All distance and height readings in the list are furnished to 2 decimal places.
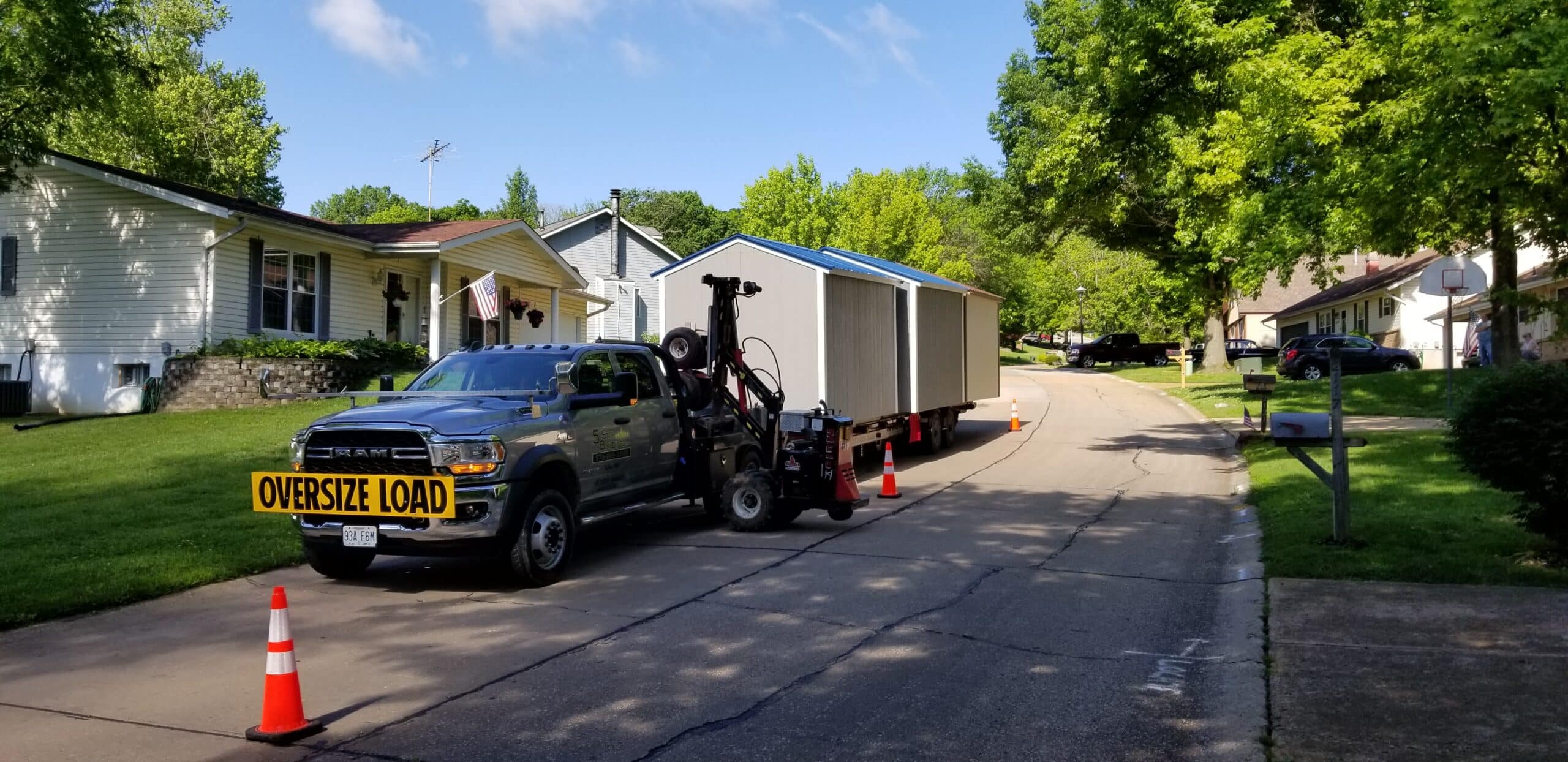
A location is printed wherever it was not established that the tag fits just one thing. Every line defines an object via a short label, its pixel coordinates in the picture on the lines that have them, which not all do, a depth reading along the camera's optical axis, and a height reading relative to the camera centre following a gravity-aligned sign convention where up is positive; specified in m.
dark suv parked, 39.06 +1.46
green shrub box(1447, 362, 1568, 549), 8.02 -0.29
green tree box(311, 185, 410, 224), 120.50 +21.65
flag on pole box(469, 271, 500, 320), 22.47 +2.16
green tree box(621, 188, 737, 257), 91.19 +15.36
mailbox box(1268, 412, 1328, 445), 9.25 -0.23
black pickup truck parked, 57.41 +2.49
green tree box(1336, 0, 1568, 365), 10.16 +2.65
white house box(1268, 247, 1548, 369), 44.88 +4.00
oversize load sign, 7.90 -0.63
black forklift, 11.49 -0.48
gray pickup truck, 8.23 -0.38
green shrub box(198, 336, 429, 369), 22.39 +1.16
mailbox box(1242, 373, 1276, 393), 18.61 +0.28
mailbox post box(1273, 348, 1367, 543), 9.15 -0.31
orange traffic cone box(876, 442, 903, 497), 14.26 -1.02
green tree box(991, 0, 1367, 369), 14.73 +4.12
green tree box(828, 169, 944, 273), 57.78 +9.23
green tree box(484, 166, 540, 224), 105.50 +19.47
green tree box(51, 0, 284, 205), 40.09 +10.48
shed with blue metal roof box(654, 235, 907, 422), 15.74 +1.28
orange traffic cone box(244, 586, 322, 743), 5.26 -1.33
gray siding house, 49.28 +6.35
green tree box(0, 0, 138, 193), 20.72 +6.45
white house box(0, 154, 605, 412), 22.92 +2.77
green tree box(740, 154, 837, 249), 57.94 +10.09
